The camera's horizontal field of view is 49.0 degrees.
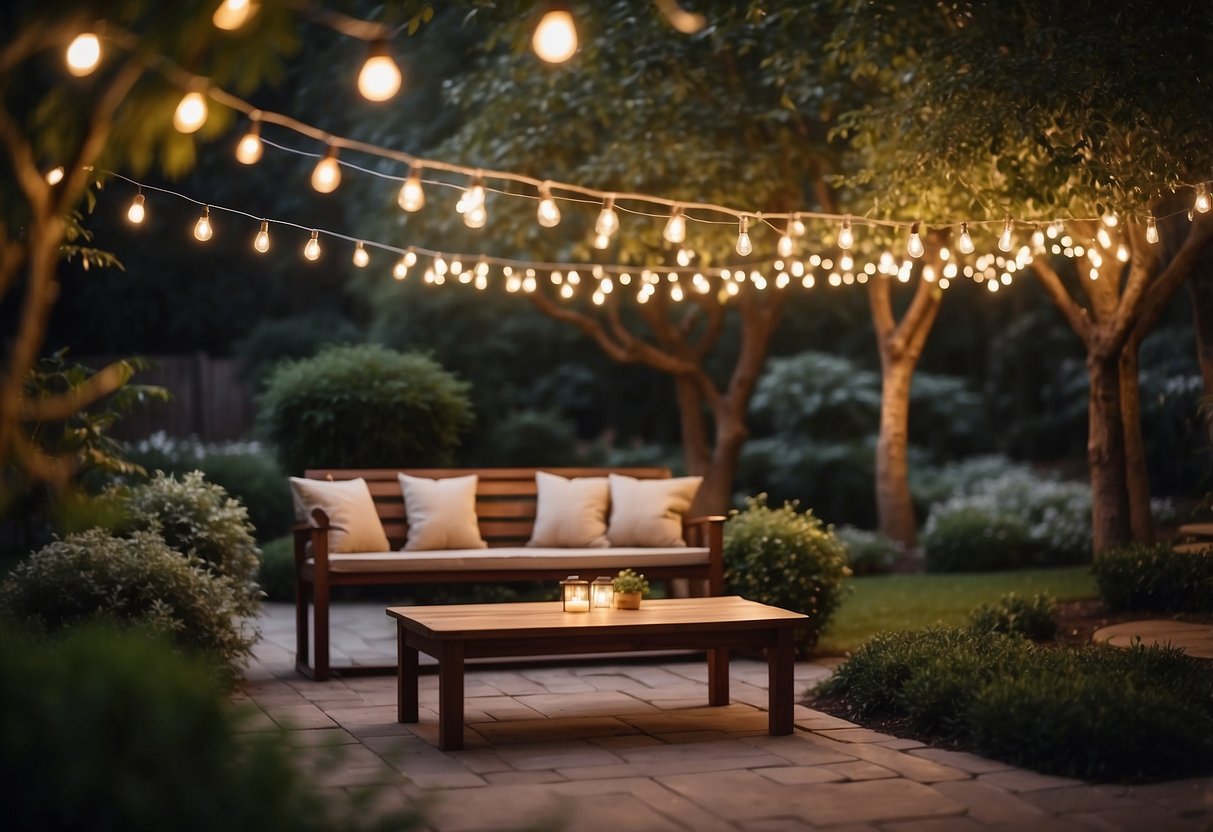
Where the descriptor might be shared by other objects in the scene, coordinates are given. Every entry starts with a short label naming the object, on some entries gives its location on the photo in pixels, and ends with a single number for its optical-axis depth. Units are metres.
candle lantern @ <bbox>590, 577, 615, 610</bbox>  5.60
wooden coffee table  4.95
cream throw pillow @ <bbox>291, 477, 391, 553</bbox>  6.86
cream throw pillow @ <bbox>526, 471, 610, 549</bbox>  7.41
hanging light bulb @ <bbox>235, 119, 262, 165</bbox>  4.09
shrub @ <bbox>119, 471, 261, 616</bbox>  6.56
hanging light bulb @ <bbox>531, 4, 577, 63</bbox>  3.11
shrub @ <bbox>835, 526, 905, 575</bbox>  11.48
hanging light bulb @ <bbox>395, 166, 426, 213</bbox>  4.49
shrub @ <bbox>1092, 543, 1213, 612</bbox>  7.29
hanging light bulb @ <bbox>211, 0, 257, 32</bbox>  2.90
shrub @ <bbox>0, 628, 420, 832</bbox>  2.74
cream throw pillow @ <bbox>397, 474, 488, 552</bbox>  7.21
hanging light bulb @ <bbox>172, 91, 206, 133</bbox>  3.14
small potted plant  5.58
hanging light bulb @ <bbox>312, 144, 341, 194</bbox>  4.13
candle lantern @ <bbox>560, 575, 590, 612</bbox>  5.50
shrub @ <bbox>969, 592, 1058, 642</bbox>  6.82
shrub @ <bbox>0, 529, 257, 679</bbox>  5.57
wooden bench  6.55
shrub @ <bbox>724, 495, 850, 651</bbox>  7.00
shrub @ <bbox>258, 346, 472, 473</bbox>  8.90
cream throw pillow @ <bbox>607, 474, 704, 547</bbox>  7.32
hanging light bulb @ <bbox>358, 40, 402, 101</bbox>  3.25
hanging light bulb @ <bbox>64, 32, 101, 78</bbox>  3.07
